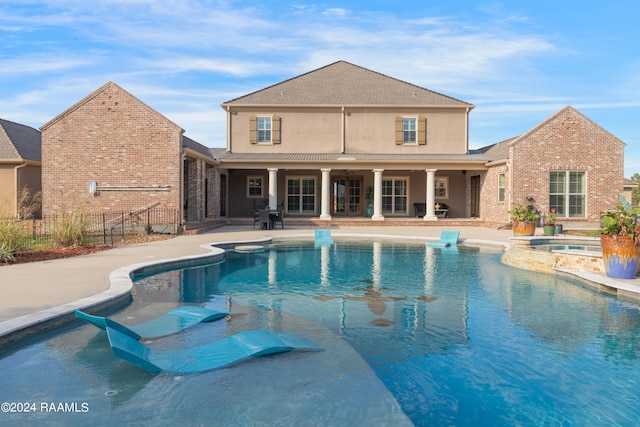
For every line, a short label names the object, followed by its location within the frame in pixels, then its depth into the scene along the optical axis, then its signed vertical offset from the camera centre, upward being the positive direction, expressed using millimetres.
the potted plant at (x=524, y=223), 15180 -730
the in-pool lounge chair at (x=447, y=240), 14344 -1260
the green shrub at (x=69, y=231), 12203 -833
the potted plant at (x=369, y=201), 23711 +13
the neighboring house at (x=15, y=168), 19938 +1516
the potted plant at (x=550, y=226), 16000 -885
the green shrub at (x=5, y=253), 9641 -1142
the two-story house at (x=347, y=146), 21250 +2826
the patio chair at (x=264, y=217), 18703 -672
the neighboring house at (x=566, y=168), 19297 +1468
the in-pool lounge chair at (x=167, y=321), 4867 -1548
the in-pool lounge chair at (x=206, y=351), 4242 -1574
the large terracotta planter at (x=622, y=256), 7926 -967
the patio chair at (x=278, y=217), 19031 -688
